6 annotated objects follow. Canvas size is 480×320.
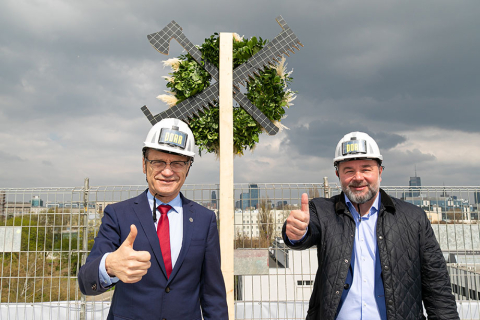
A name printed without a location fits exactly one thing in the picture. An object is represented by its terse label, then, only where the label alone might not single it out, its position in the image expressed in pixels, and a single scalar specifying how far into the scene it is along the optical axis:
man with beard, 2.22
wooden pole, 4.24
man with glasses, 1.98
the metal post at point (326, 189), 5.01
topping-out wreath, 4.59
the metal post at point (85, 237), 5.00
